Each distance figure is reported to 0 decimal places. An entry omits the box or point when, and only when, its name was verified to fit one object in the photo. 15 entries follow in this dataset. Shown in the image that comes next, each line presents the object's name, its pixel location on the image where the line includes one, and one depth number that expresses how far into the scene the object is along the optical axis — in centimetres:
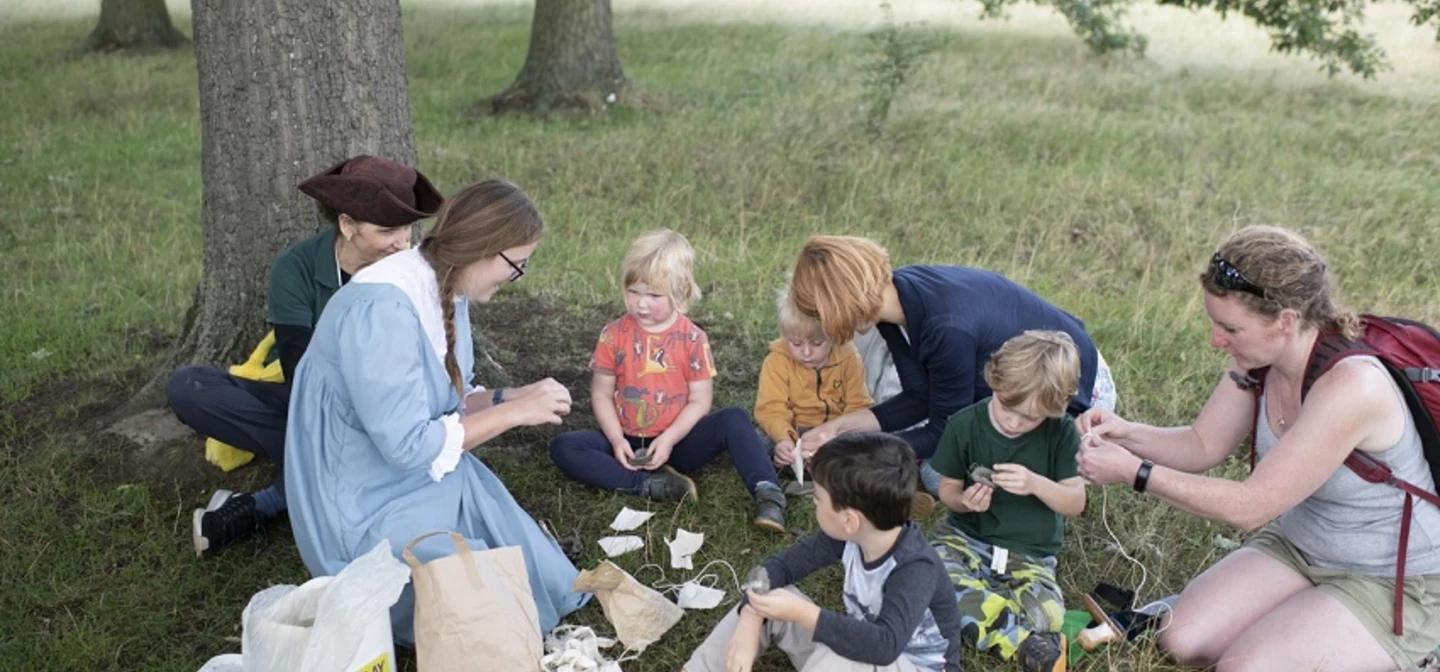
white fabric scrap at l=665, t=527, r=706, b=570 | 414
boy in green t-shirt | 363
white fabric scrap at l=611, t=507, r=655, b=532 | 435
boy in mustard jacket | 479
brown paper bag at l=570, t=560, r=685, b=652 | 363
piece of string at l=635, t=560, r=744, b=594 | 403
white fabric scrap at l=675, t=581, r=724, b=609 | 391
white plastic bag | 298
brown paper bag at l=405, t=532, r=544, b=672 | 321
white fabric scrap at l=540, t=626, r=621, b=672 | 345
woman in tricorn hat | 405
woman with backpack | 324
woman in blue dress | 341
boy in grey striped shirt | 310
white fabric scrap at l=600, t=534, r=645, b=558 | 422
